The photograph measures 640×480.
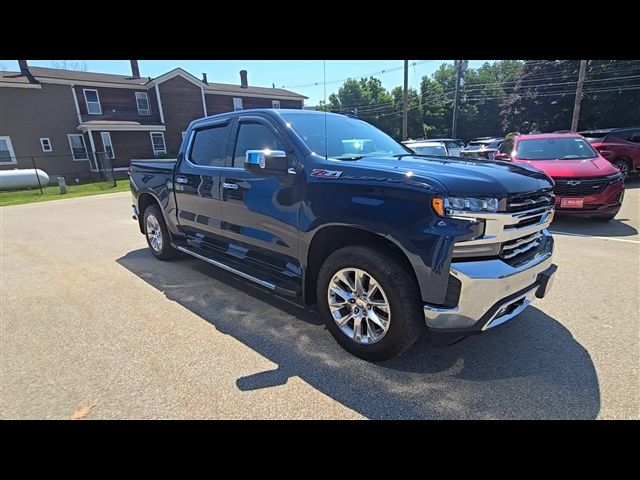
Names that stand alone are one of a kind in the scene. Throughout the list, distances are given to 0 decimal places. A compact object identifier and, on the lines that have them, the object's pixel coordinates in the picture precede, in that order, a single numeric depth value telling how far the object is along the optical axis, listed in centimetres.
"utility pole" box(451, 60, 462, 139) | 2958
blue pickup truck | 231
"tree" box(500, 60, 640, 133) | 3050
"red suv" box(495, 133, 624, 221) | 658
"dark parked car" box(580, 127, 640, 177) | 1181
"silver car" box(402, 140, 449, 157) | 1102
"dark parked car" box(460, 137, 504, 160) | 1078
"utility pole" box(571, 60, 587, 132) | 1955
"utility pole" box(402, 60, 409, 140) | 1910
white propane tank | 2045
